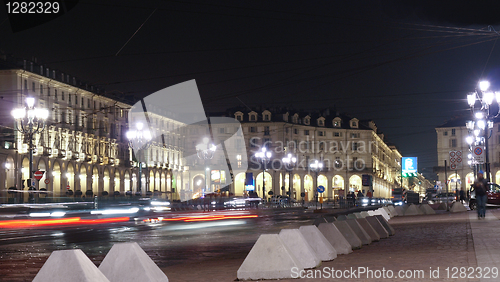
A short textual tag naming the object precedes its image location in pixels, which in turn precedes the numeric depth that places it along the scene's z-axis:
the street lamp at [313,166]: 110.89
